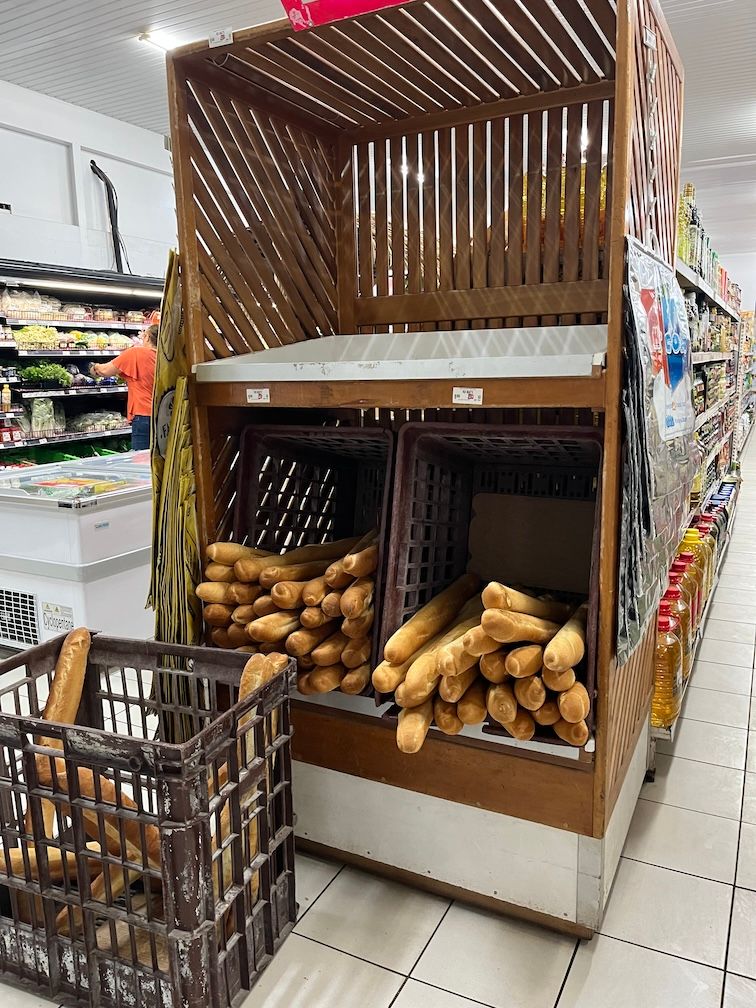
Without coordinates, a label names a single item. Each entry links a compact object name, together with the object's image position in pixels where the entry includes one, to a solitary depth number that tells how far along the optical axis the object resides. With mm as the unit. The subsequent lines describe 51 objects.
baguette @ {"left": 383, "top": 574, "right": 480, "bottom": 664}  1740
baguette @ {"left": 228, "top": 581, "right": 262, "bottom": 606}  2029
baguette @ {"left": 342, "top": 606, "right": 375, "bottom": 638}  1926
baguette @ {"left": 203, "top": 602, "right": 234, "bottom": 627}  2066
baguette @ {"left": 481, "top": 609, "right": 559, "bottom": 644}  1558
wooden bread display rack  1736
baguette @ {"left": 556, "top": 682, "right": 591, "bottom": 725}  1554
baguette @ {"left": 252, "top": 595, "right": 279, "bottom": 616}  1964
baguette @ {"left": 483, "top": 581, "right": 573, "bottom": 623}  1626
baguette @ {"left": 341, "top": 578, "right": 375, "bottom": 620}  1860
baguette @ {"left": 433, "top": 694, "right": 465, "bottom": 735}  1674
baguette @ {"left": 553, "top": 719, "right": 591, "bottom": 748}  1591
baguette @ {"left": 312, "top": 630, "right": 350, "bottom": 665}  1906
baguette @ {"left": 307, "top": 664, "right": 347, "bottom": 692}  1917
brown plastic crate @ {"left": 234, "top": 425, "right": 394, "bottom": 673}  2184
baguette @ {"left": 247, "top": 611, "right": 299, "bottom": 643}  1909
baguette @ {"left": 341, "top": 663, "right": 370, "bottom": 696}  1913
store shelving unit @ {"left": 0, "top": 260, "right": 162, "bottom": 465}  6095
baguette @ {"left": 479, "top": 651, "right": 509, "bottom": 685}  1641
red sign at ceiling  1619
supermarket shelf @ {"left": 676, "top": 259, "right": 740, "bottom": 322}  2709
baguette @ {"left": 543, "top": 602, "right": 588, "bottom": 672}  1534
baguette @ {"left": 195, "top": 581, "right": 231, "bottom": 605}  2043
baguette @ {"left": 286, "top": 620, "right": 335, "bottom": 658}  1879
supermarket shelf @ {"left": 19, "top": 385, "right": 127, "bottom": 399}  6336
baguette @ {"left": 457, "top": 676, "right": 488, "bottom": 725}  1645
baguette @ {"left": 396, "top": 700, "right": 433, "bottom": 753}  1615
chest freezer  3422
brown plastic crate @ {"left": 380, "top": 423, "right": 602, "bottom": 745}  1855
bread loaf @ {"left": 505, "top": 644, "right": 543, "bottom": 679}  1571
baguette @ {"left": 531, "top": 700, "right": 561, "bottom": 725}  1618
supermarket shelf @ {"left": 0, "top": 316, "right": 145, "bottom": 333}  6230
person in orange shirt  5586
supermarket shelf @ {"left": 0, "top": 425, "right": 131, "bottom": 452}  6316
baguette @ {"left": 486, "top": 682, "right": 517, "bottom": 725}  1611
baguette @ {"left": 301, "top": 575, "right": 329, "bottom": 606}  1909
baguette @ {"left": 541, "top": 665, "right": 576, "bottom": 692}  1583
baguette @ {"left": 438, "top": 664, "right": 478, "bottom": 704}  1633
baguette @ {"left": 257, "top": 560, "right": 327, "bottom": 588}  1970
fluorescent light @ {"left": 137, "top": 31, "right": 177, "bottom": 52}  6346
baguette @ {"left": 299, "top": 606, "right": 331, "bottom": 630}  1903
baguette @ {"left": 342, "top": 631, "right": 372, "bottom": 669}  1932
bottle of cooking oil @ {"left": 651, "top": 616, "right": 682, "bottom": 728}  2652
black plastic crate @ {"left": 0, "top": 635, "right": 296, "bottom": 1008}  1411
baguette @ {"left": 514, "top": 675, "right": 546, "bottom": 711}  1596
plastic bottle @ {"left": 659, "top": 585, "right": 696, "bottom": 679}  2844
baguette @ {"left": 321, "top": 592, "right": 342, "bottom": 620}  1910
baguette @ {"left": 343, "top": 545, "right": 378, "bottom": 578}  1920
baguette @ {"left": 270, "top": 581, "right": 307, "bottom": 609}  1915
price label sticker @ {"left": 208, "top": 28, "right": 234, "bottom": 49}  1823
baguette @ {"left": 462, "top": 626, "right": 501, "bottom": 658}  1608
